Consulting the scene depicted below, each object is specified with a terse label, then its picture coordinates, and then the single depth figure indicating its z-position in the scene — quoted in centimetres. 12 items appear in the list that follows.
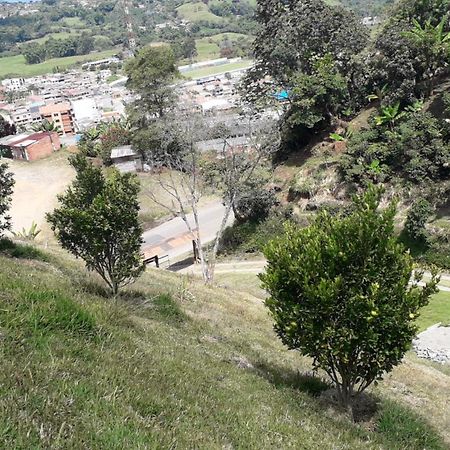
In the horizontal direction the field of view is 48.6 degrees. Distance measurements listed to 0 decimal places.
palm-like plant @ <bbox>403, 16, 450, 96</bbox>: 2922
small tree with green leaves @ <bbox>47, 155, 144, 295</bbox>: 1270
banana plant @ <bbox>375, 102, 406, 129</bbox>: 2973
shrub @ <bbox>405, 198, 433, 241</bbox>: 2572
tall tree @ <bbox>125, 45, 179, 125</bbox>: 4581
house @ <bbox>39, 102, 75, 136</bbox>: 11356
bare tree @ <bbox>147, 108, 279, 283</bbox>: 2753
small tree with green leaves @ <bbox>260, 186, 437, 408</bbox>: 817
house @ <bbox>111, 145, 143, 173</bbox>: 4866
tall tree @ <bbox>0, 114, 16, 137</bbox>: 6525
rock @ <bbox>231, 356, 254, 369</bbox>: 1040
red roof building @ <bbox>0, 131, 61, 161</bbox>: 5475
